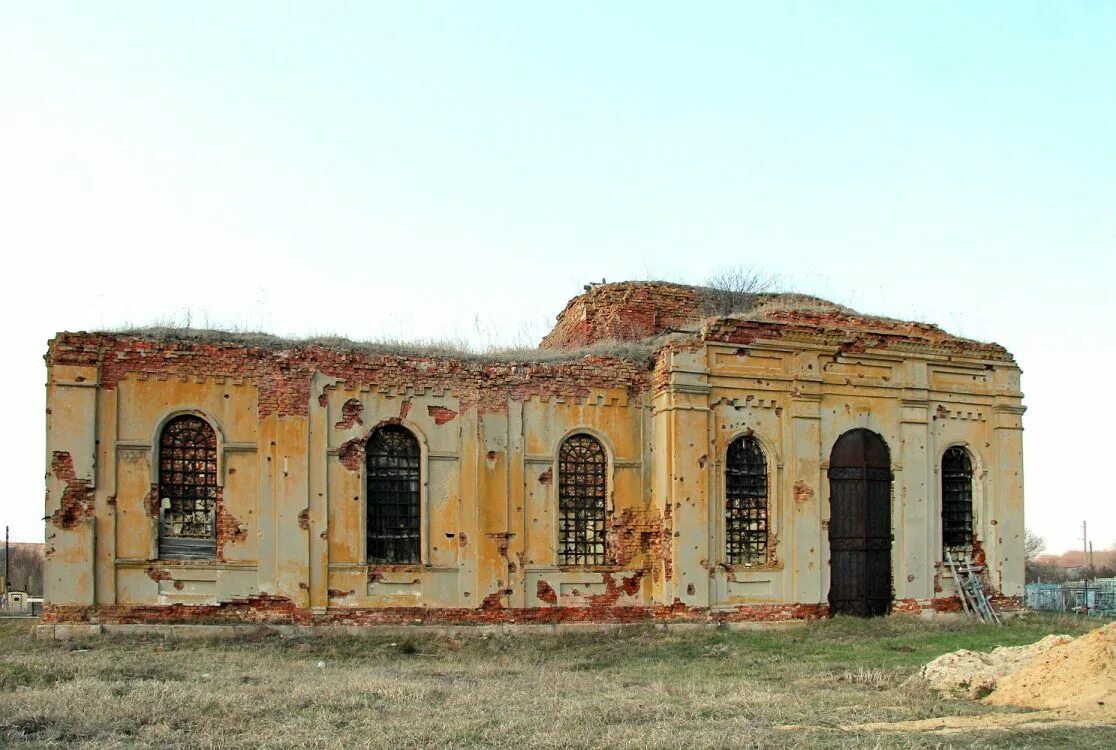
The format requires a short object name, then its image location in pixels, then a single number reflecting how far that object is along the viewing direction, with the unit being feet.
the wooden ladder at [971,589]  62.64
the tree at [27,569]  165.34
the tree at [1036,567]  205.26
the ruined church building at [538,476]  51.67
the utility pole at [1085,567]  106.36
